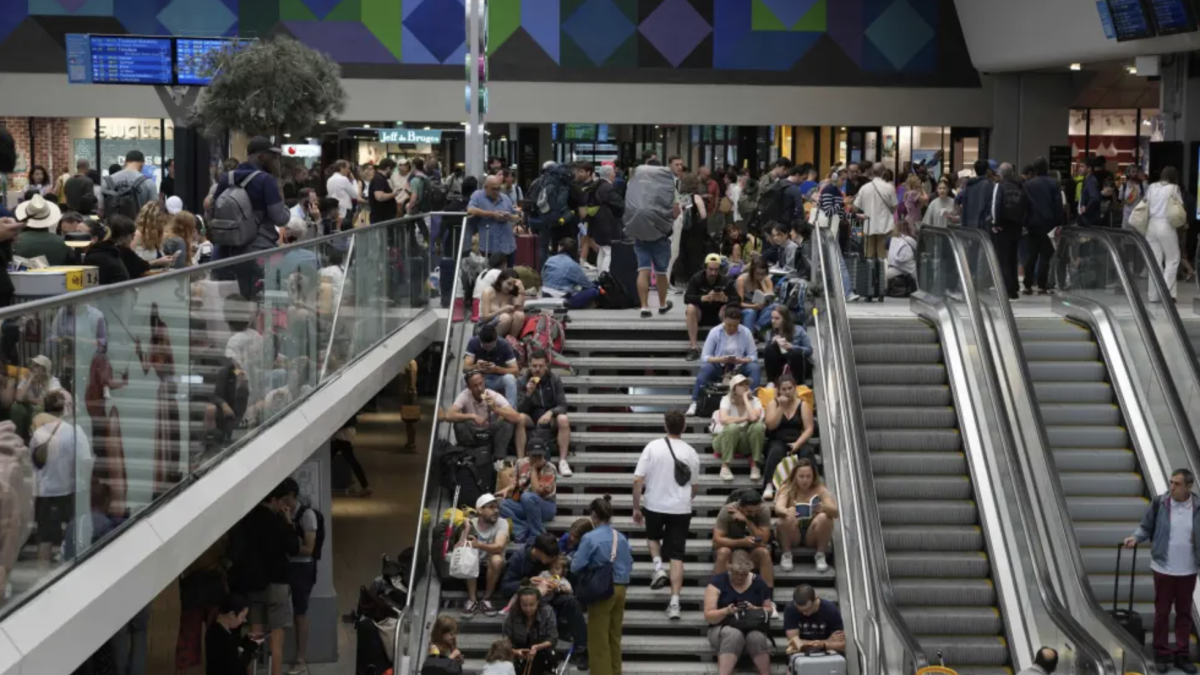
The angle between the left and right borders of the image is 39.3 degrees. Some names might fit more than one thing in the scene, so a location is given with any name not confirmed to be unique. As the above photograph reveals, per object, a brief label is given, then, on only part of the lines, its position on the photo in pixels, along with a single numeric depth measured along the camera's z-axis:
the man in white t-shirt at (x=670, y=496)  14.41
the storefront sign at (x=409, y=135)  33.59
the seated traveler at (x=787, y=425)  15.40
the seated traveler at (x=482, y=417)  15.48
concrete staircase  14.16
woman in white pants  19.61
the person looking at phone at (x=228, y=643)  13.50
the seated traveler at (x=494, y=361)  16.12
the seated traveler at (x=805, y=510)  14.51
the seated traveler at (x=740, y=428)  15.62
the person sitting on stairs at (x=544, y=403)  15.99
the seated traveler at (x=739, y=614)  13.26
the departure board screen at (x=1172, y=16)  22.89
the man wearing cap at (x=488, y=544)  14.30
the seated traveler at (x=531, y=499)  14.83
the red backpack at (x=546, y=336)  17.06
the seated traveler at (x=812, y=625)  13.09
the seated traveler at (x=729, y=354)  16.47
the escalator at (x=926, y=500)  14.09
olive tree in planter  19.61
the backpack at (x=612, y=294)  19.47
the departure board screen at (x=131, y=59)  25.64
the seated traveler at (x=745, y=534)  13.93
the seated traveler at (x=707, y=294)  17.81
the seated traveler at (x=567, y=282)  19.31
